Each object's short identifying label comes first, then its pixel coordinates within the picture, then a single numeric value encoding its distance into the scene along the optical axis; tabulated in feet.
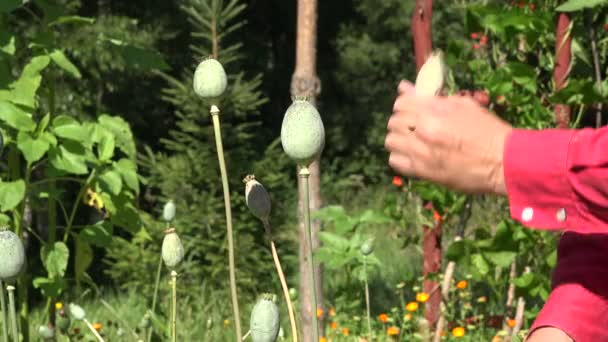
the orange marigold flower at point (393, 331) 11.47
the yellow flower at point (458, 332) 11.62
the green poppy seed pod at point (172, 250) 5.10
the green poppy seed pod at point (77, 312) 6.85
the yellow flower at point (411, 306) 12.21
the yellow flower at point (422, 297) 12.26
